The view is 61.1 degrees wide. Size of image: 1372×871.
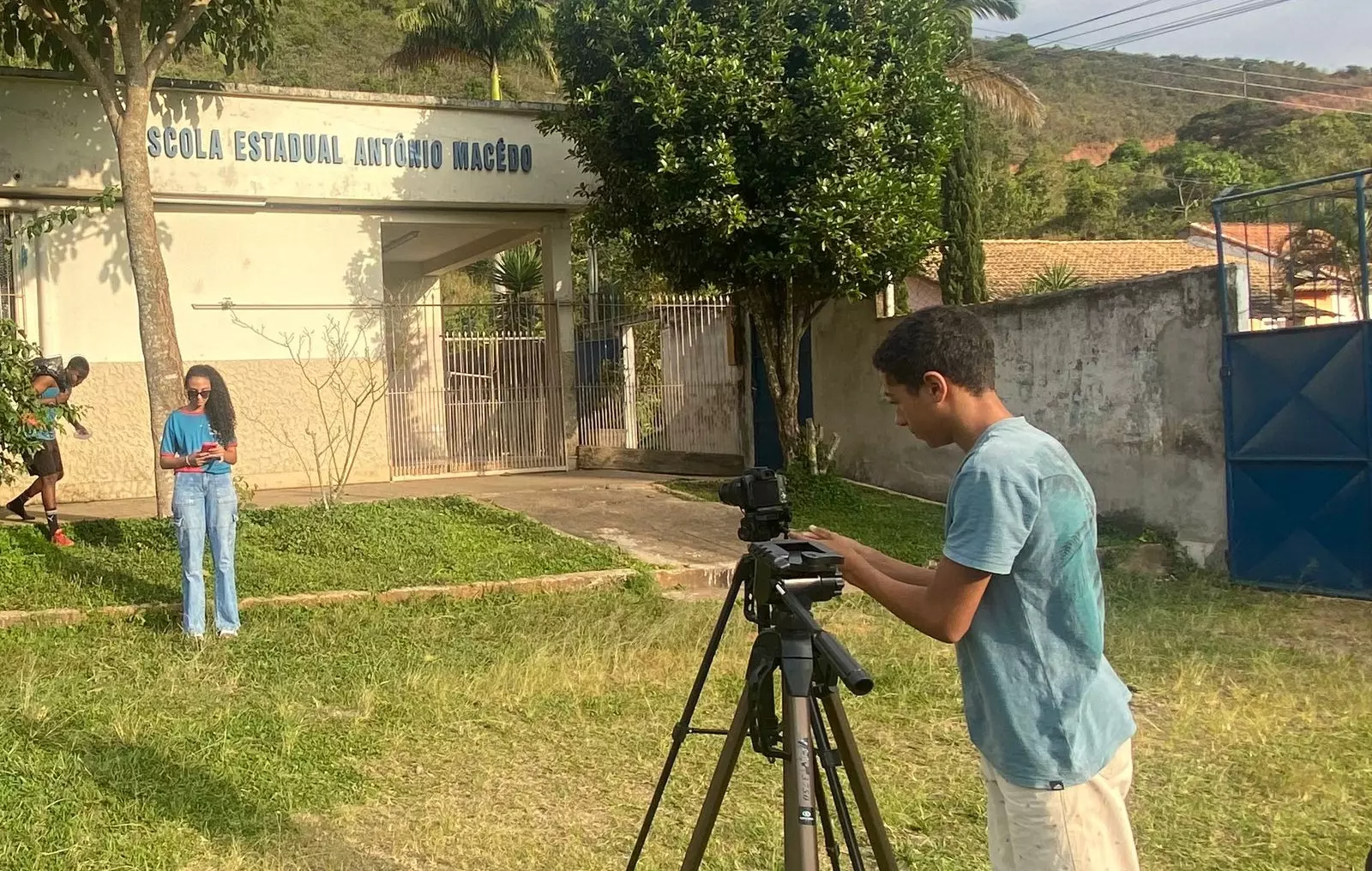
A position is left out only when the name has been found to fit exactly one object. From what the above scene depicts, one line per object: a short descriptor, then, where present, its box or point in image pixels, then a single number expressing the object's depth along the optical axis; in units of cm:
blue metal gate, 780
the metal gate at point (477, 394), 1388
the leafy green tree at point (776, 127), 1070
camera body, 265
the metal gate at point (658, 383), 1446
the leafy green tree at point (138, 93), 949
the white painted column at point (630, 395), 1481
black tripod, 221
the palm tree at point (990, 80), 2531
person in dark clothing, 812
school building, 1220
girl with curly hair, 686
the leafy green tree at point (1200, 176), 4512
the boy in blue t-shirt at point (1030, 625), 223
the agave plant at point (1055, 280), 2372
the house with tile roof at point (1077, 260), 2661
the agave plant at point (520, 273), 2303
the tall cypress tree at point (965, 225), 1925
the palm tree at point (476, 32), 2670
